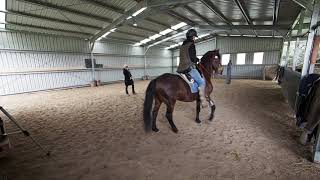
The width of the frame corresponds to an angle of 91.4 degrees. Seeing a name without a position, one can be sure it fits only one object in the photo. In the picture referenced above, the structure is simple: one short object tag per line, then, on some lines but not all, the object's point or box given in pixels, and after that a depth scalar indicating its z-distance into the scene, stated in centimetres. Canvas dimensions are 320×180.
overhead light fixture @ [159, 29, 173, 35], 1422
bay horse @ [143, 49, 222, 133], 379
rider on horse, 394
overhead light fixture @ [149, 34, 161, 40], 1584
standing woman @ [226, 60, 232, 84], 1242
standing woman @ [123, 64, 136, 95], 932
